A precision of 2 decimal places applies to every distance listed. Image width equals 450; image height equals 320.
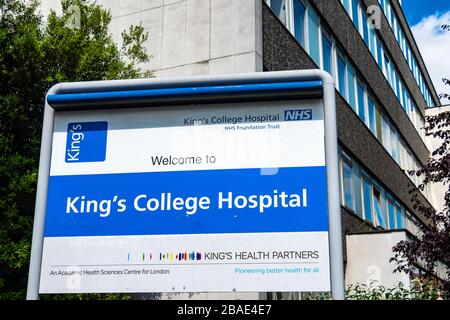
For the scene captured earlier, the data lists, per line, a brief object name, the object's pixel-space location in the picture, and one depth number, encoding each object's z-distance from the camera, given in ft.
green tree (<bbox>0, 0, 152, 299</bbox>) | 26.21
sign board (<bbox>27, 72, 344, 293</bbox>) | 7.22
